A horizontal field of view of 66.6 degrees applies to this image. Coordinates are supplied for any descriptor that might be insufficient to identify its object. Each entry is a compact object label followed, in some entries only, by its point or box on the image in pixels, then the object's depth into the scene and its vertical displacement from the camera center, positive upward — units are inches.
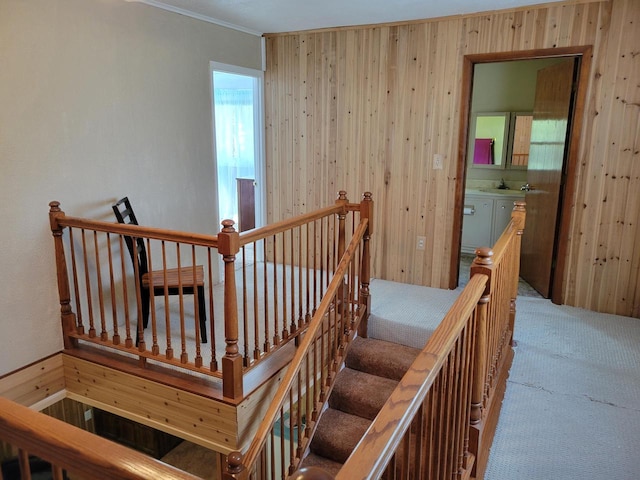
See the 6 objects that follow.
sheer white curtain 242.4 +8.6
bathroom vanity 213.9 -25.8
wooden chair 123.2 -32.7
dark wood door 154.2 -4.0
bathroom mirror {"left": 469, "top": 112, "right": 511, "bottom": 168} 222.4 +8.0
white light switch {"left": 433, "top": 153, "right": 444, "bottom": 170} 165.2 -2.0
